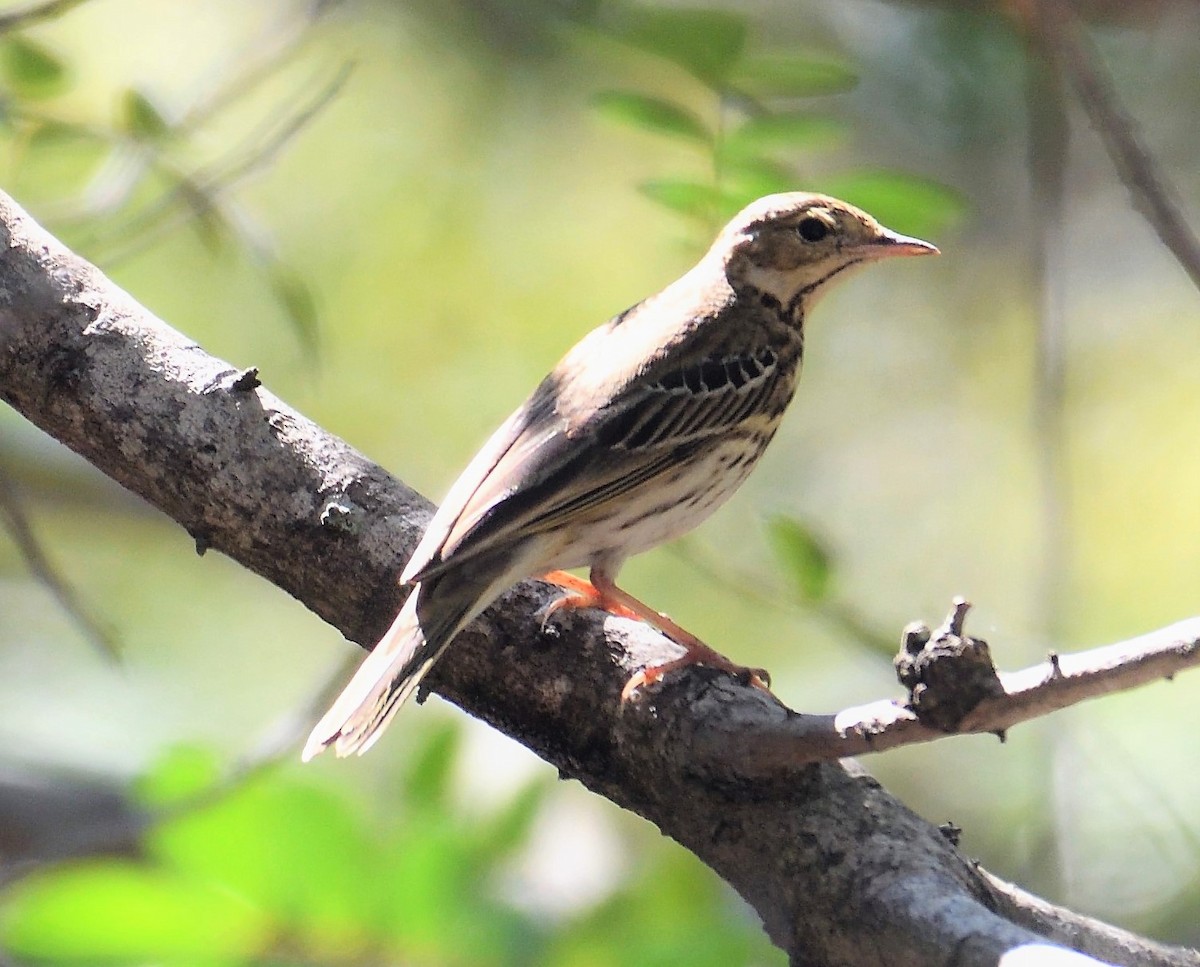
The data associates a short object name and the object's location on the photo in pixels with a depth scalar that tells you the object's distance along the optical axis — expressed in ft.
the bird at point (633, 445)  22.07
